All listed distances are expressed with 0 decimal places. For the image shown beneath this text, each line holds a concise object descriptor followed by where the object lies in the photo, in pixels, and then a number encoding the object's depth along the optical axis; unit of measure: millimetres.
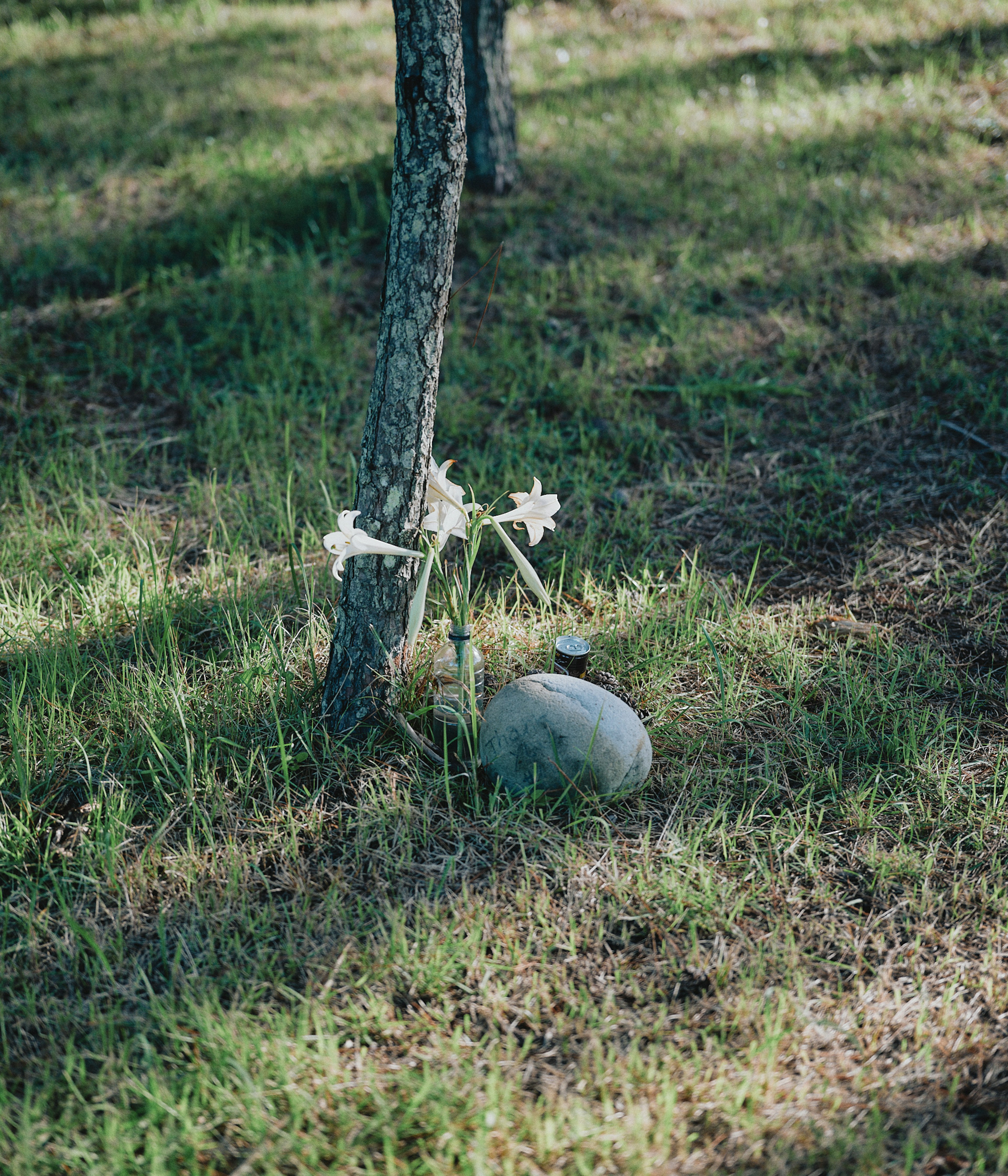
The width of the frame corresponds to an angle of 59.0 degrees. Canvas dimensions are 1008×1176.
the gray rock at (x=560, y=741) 2266
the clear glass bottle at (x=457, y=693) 2346
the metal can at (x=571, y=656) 2486
